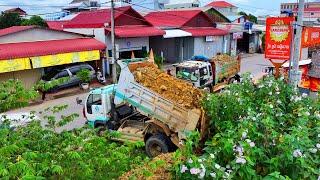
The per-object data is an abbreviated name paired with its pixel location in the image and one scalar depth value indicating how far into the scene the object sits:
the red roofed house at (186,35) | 27.39
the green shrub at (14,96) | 5.23
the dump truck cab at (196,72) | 15.11
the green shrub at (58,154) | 3.47
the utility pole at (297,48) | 7.76
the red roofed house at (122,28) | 21.37
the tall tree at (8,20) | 32.50
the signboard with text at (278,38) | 8.34
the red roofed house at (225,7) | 53.18
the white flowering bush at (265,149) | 3.61
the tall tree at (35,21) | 31.85
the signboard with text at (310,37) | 11.83
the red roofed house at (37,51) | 16.37
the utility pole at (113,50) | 16.63
